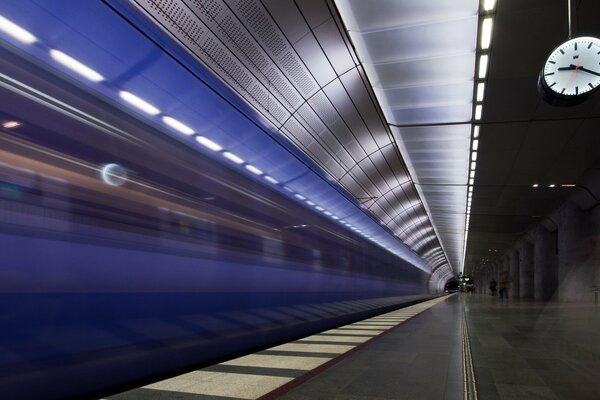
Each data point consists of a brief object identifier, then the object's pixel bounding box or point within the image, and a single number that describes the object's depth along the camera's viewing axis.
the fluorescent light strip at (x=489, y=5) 7.28
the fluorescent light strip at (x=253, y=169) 6.30
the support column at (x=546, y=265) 32.88
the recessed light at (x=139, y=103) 4.10
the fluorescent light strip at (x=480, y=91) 10.28
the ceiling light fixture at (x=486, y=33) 7.81
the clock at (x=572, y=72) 6.50
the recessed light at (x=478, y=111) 11.54
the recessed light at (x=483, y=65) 9.04
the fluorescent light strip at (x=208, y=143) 5.26
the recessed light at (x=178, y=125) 4.69
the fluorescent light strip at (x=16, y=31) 2.99
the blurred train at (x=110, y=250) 2.95
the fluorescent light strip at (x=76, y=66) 3.41
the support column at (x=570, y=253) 23.69
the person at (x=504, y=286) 37.16
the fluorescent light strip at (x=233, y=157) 5.81
